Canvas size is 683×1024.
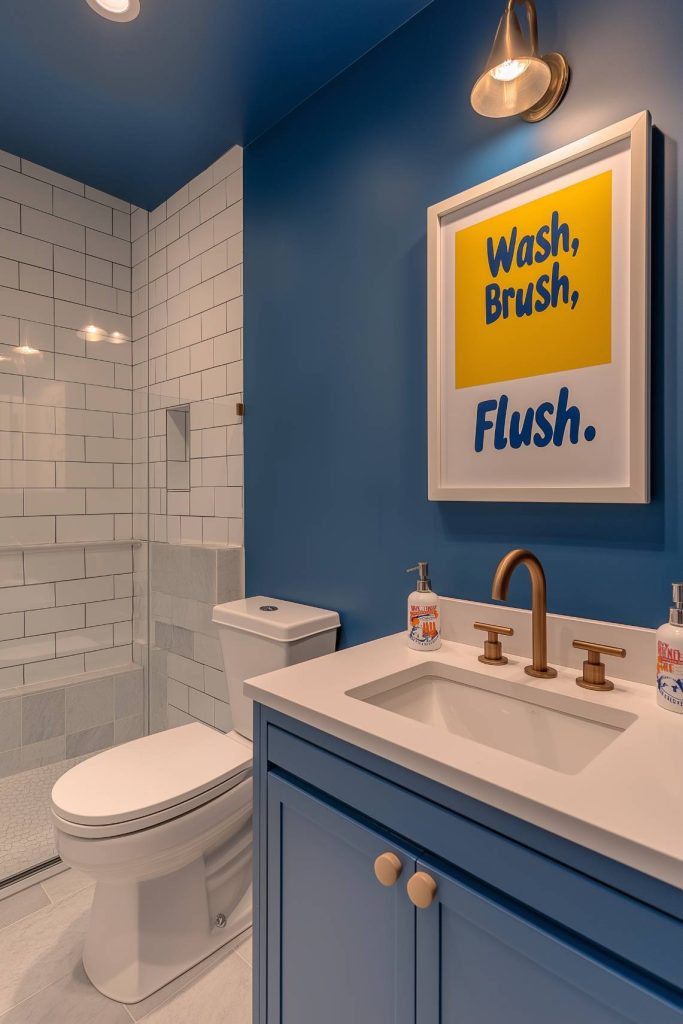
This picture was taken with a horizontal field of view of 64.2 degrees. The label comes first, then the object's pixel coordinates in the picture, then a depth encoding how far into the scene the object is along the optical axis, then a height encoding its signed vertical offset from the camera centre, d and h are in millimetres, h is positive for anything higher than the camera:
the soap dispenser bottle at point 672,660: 888 -253
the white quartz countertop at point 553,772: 589 -343
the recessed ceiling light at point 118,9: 1430 +1331
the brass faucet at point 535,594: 1010 -164
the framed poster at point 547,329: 1031 +379
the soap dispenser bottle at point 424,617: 1242 -252
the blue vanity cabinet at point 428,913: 595 -534
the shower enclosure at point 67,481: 2199 +124
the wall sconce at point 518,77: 1051 +868
